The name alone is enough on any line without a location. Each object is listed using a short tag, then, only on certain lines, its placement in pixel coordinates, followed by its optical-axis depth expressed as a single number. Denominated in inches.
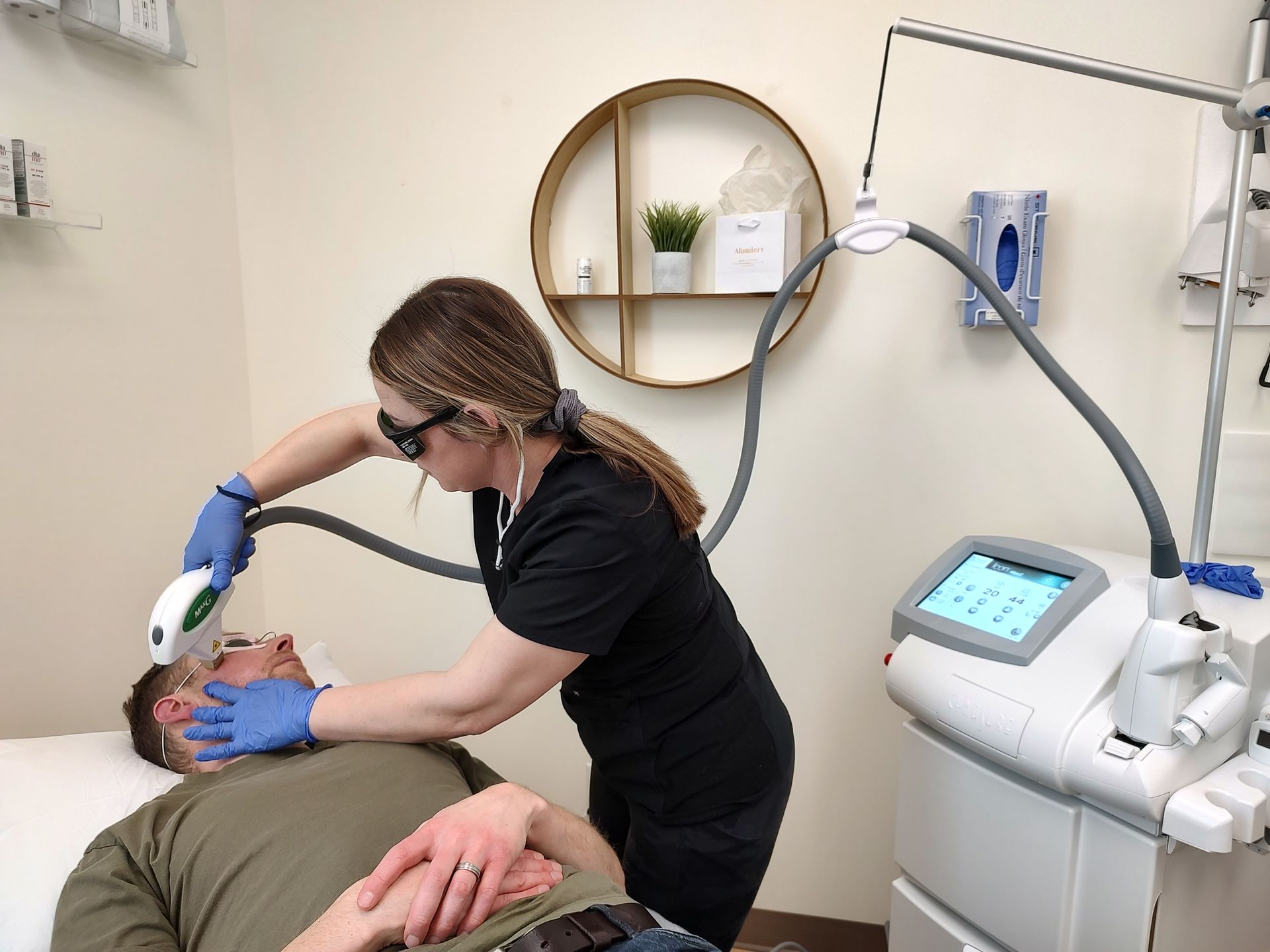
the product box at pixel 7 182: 57.0
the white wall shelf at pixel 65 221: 60.9
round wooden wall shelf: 68.9
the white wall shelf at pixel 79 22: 59.4
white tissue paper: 68.2
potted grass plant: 69.5
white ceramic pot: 69.5
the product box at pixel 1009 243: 63.1
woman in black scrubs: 40.4
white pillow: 43.9
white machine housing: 42.8
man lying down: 35.9
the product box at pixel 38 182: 59.0
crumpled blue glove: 49.8
